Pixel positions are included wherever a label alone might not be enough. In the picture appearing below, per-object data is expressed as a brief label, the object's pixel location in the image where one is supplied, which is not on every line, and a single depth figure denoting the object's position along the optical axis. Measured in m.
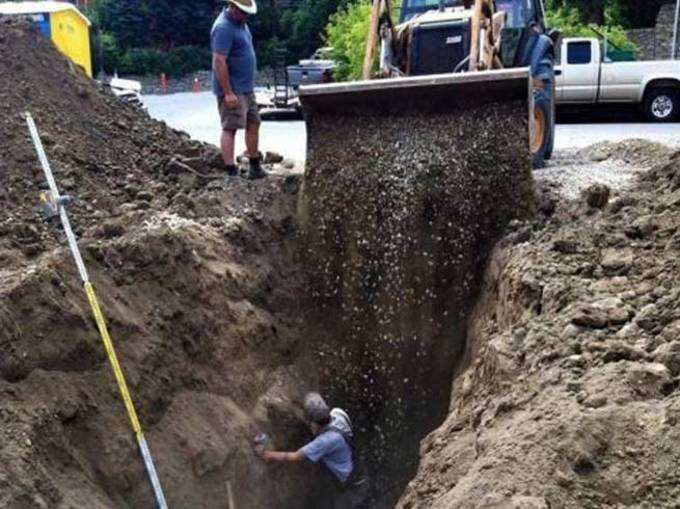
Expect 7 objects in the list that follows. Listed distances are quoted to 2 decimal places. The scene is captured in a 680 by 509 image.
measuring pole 5.87
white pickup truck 18.14
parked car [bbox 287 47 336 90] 23.80
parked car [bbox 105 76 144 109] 18.08
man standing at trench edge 8.27
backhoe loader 7.93
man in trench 7.20
